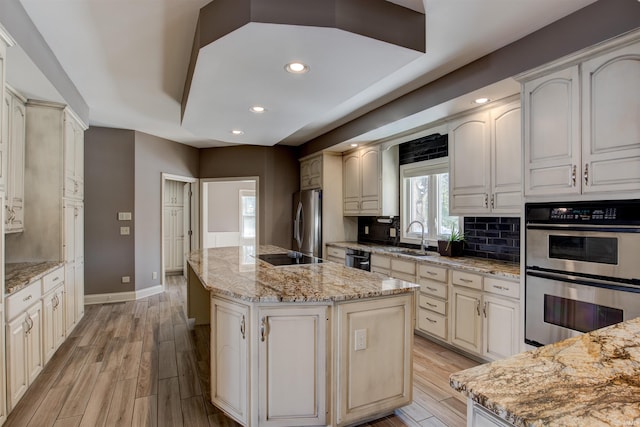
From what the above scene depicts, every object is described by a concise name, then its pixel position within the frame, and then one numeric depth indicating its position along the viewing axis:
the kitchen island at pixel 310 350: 1.92
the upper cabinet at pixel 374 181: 4.52
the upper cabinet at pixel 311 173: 5.32
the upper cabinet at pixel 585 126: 1.87
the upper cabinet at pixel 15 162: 2.70
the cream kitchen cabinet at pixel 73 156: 3.32
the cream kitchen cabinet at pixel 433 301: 3.22
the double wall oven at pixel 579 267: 1.92
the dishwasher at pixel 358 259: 4.30
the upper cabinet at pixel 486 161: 2.83
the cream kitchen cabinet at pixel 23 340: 2.15
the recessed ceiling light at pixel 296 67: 2.24
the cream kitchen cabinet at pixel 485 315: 2.66
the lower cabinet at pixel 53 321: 2.79
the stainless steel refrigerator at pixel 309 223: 5.17
